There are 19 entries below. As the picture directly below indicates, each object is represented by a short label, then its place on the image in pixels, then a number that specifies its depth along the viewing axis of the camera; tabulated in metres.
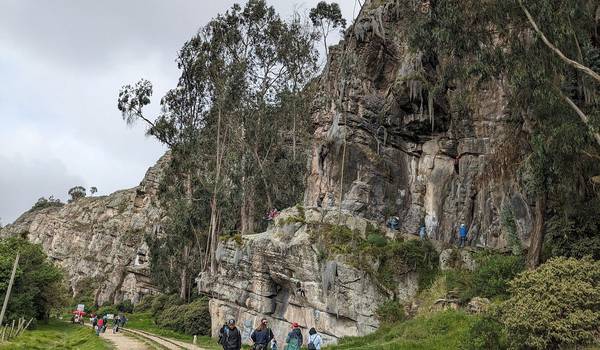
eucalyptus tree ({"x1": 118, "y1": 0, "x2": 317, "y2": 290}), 45.03
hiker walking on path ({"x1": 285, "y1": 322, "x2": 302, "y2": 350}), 15.42
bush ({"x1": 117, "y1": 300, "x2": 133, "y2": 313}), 61.35
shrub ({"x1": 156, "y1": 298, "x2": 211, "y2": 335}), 38.53
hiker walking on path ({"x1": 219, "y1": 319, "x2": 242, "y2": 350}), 14.05
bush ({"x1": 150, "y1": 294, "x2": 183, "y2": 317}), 50.09
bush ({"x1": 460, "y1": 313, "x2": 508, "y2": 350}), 15.32
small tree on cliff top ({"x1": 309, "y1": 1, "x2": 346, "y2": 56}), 45.22
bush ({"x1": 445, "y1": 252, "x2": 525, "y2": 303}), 21.91
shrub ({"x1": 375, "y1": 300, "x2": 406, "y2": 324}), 25.20
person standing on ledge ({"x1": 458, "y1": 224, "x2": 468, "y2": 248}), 29.75
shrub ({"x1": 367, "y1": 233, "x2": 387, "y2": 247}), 27.91
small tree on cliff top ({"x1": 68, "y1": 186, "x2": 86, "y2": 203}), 137.88
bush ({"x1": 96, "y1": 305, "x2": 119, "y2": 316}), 61.69
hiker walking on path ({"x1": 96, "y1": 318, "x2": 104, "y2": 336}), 35.94
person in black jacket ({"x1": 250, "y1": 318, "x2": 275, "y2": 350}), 14.64
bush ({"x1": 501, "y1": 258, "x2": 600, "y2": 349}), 13.82
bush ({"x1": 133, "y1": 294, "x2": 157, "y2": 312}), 61.18
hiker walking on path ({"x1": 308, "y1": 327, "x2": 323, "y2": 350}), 15.66
